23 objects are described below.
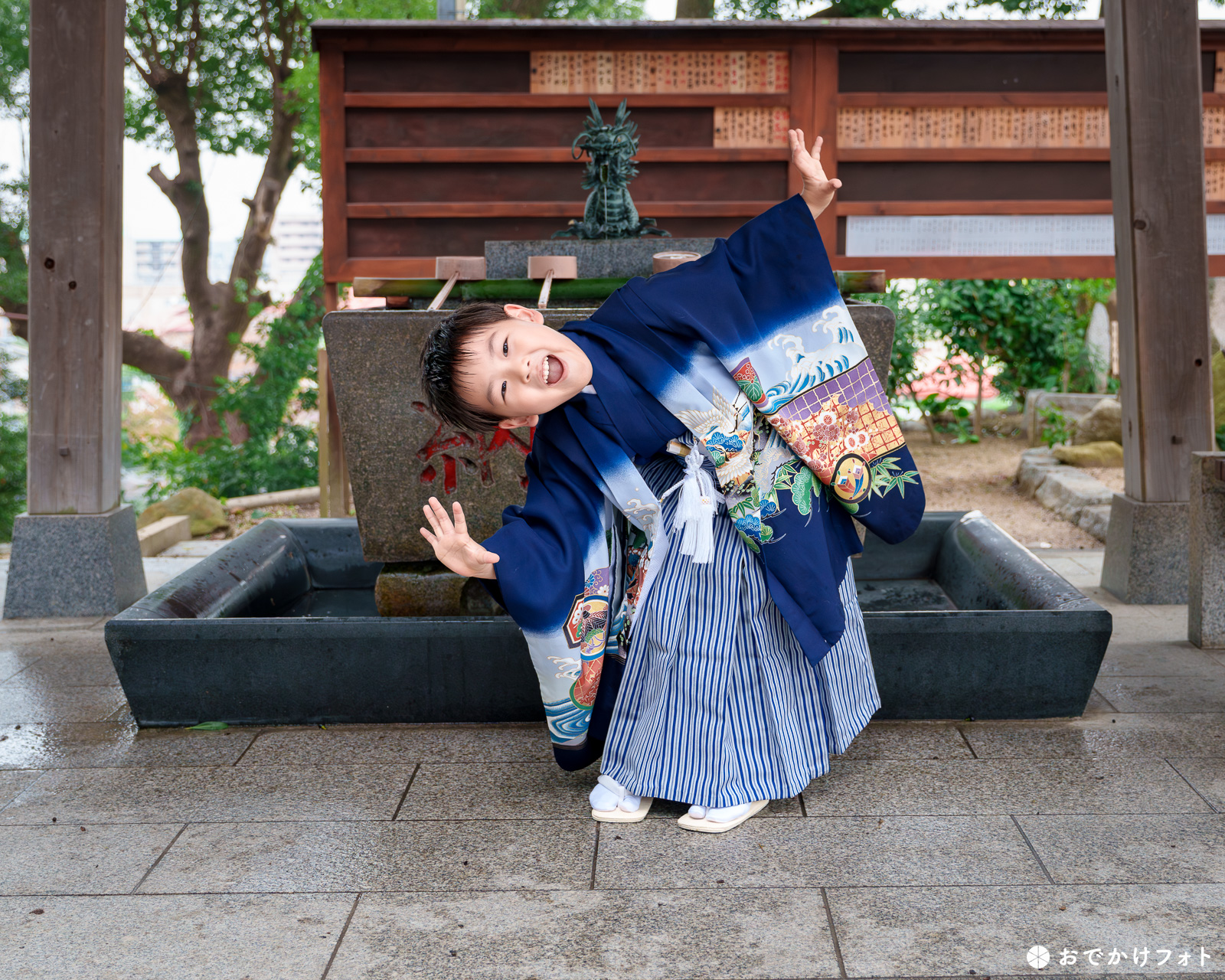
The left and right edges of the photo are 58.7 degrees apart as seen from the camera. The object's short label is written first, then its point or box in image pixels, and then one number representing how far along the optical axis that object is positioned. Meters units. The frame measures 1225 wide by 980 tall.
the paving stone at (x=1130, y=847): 2.36
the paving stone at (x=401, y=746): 3.10
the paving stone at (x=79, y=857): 2.42
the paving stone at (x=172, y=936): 2.09
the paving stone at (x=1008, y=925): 2.06
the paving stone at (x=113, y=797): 2.76
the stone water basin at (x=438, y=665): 3.18
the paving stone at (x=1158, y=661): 3.69
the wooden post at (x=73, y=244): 4.52
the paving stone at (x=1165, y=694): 3.38
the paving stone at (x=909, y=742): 3.04
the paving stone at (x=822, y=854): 2.38
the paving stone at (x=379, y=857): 2.41
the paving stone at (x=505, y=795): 2.75
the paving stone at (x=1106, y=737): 3.04
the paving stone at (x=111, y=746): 3.11
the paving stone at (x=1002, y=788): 2.70
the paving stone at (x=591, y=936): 2.06
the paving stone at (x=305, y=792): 2.76
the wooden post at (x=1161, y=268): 4.50
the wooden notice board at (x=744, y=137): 5.61
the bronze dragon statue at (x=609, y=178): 4.18
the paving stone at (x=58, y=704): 3.48
